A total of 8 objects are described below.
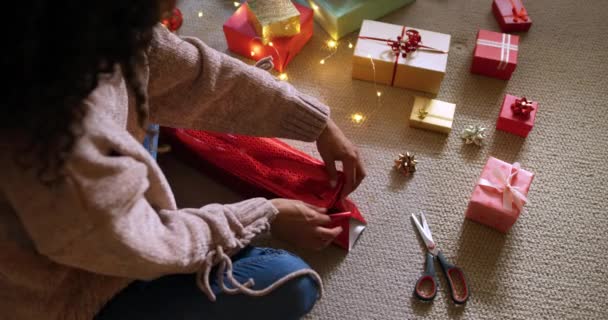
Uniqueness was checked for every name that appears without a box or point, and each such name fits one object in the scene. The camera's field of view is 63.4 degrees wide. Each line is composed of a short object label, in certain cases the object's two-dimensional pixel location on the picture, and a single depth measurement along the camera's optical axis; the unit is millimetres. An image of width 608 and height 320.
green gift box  1187
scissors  894
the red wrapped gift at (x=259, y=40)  1155
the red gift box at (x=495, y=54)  1123
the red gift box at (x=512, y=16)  1222
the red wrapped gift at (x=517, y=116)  1037
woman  409
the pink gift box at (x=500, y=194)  905
